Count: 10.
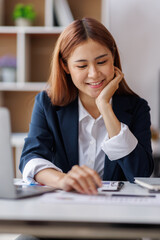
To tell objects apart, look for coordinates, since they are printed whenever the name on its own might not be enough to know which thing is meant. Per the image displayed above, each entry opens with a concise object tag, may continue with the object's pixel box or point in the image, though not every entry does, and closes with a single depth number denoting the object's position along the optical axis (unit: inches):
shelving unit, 139.3
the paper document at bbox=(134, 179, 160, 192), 41.8
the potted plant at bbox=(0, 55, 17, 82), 141.9
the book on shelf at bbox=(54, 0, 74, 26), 135.0
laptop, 36.4
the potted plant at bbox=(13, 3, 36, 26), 140.6
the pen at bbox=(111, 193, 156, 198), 40.6
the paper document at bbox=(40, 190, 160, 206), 36.7
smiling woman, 58.6
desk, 29.9
